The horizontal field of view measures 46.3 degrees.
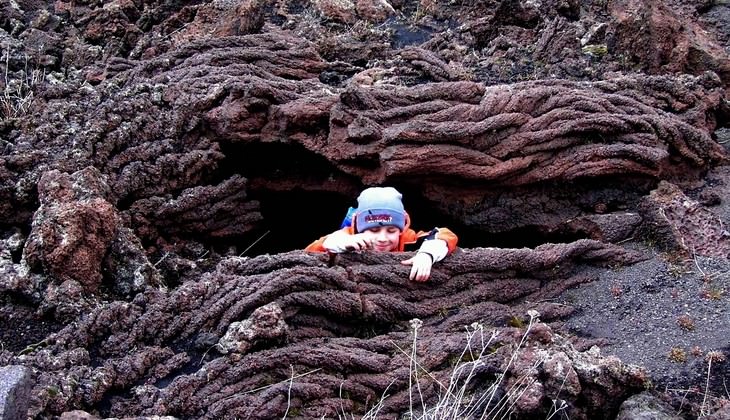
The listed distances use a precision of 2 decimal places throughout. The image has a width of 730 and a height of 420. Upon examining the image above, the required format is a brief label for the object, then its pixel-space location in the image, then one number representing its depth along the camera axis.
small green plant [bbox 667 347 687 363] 3.58
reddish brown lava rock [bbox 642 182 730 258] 4.64
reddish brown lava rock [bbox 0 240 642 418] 3.31
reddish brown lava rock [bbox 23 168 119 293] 4.00
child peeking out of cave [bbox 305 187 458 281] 4.17
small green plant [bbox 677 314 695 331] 3.81
